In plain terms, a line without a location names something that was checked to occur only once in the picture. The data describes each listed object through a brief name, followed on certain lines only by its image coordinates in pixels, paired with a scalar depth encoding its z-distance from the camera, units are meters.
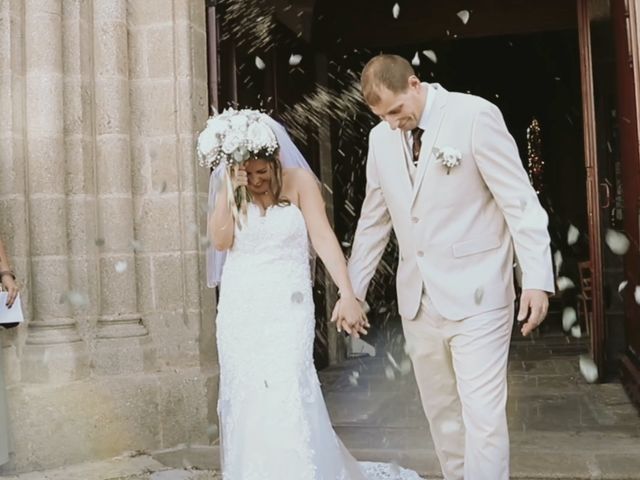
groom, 2.98
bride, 3.54
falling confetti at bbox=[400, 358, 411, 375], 7.75
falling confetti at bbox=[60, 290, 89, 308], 4.95
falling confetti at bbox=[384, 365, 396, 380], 7.43
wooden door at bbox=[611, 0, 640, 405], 5.29
